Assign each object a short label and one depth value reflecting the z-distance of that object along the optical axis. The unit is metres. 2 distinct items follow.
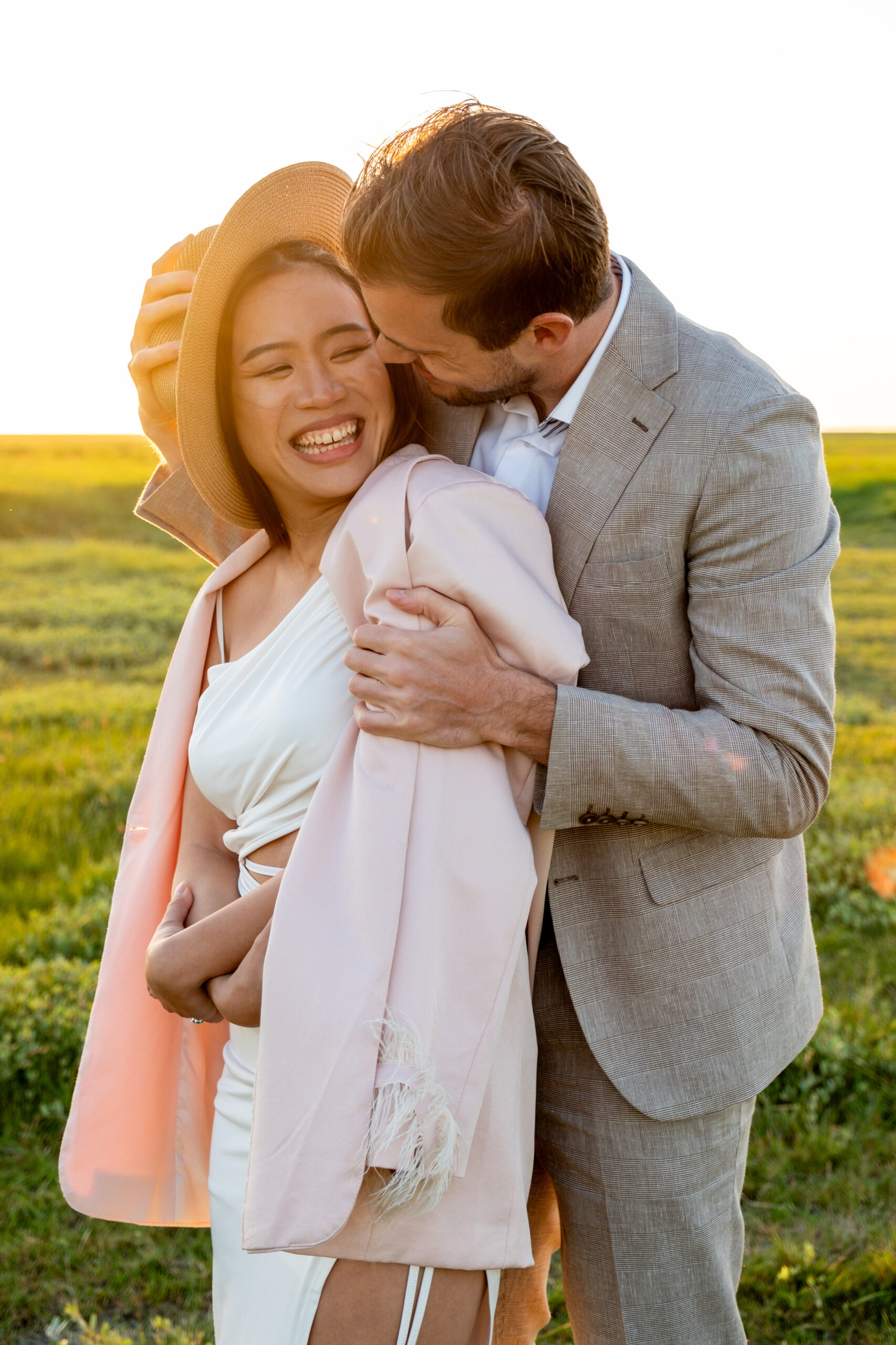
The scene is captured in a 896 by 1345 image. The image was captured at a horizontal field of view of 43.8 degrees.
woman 1.76
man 1.95
